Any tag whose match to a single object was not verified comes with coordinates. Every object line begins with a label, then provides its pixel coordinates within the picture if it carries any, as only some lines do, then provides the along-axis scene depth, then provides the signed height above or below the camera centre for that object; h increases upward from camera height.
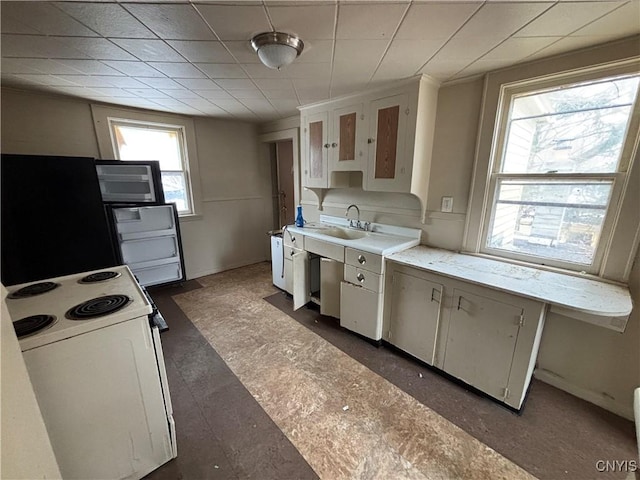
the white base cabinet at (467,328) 1.55 -0.99
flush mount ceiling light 1.39 +0.75
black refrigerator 1.74 -0.26
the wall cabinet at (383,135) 2.07 +0.42
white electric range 1.03 -0.84
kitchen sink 2.89 -0.57
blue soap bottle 3.11 -0.44
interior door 4.16 +0.02
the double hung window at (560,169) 1.56 +0.09
